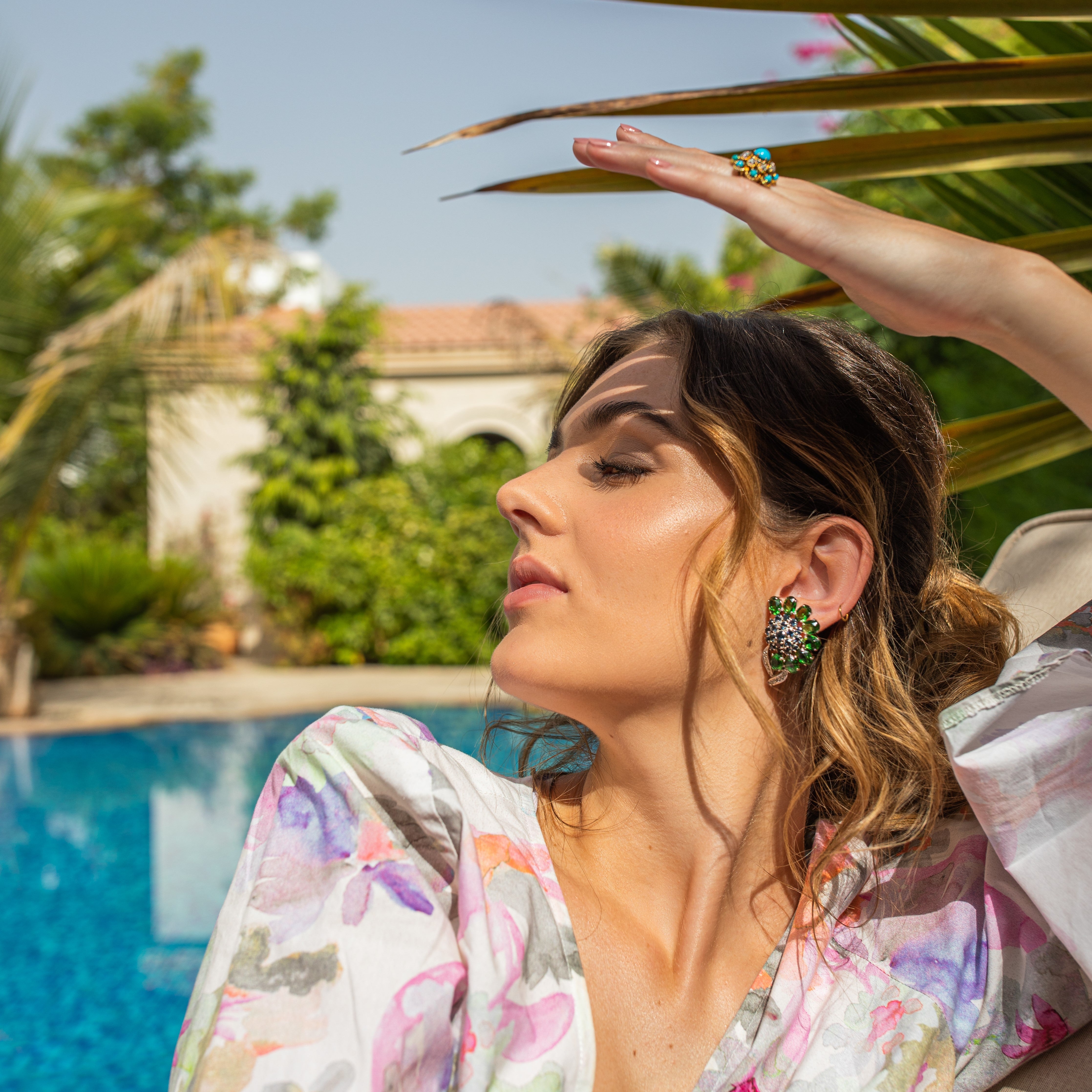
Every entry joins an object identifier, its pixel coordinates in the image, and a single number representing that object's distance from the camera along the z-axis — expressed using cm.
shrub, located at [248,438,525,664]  1204
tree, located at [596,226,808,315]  757
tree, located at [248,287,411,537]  1323
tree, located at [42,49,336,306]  2111
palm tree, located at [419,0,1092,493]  144
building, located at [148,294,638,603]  1501
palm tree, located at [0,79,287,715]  825
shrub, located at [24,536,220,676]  1164
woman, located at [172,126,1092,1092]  112
